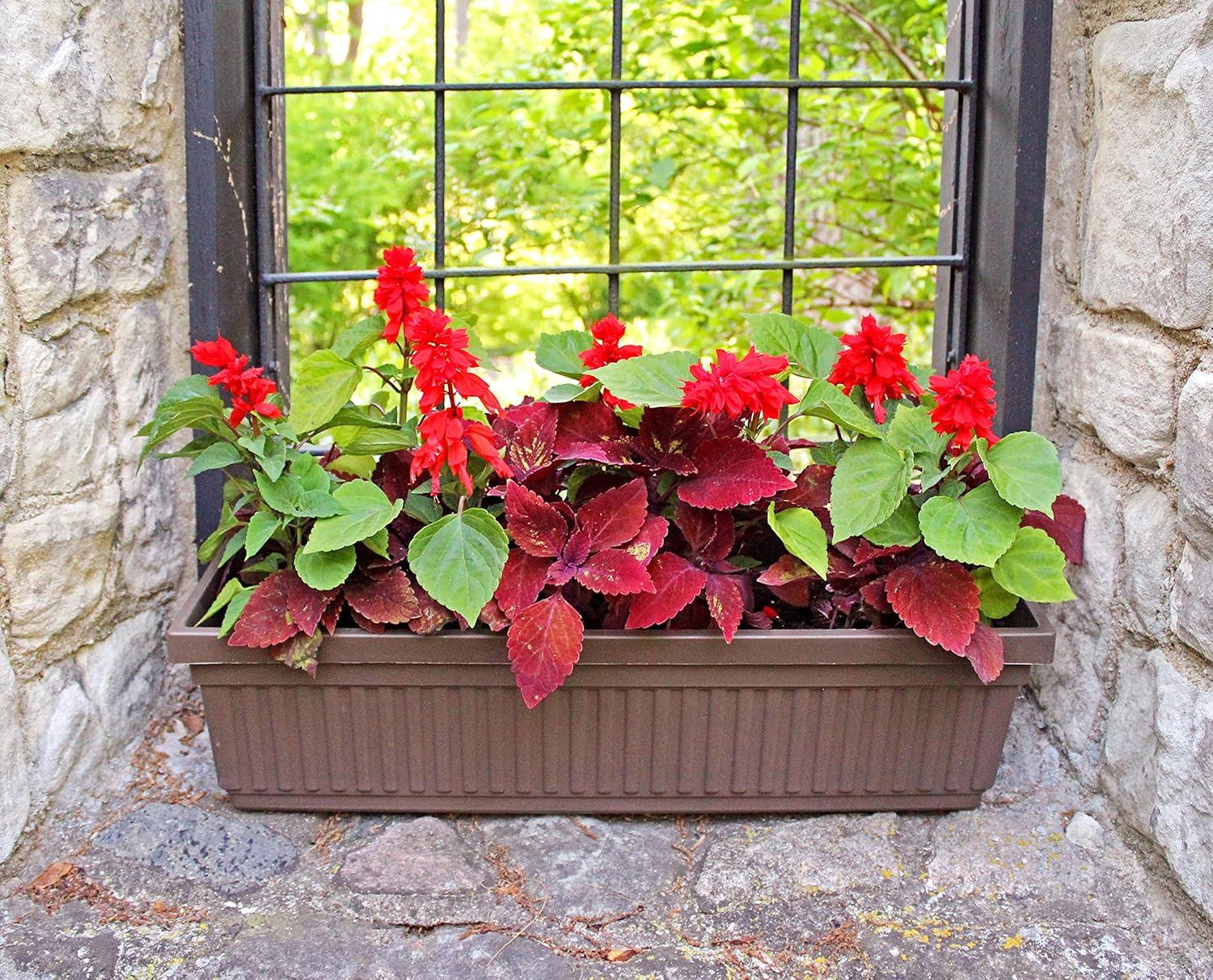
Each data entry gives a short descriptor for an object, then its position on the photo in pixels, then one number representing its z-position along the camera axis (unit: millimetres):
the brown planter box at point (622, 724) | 1349
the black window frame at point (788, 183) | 1548
